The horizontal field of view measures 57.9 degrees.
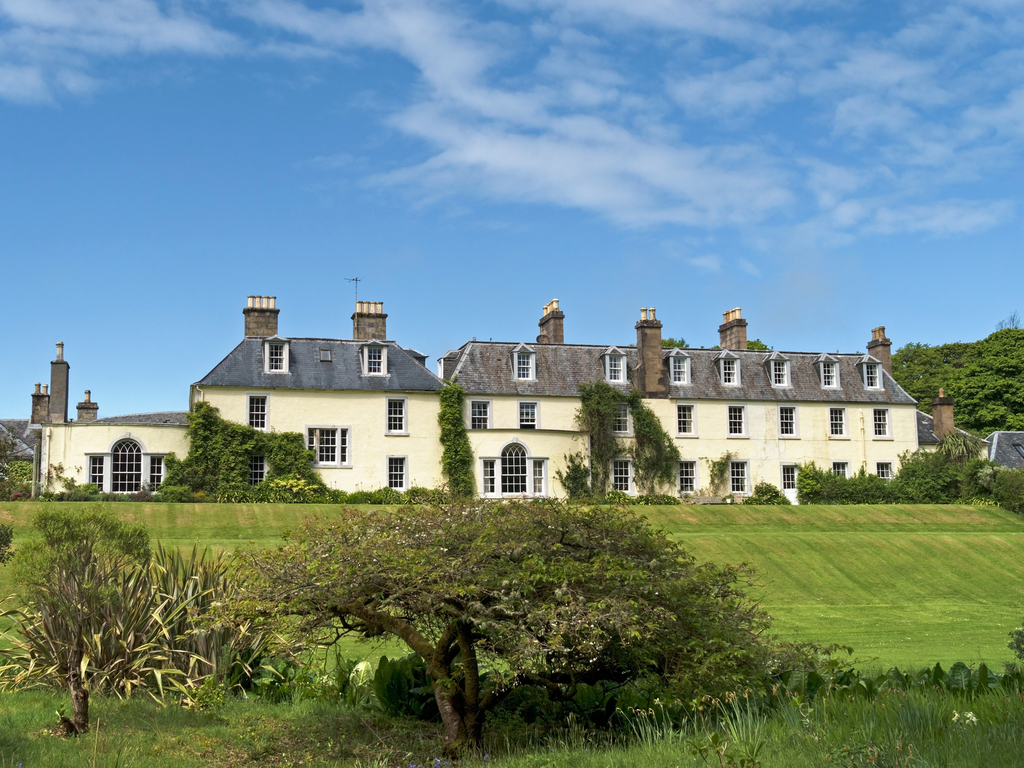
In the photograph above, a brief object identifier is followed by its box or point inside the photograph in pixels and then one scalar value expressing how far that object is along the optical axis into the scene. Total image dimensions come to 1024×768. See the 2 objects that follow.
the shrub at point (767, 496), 39.94
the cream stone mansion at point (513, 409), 36.06
